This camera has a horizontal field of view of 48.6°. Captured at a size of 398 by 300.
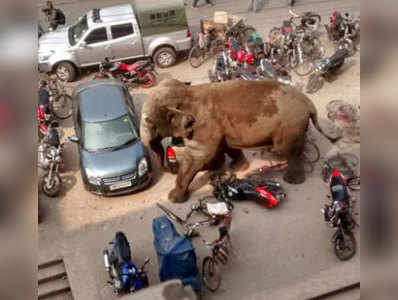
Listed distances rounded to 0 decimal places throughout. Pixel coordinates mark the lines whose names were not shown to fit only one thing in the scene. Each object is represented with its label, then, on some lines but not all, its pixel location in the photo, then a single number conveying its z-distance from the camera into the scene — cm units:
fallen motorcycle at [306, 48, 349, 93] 1245
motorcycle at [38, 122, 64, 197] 947
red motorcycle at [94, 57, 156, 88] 1298
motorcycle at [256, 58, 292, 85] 1199
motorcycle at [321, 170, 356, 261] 769
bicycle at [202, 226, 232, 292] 740
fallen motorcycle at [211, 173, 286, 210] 880
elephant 840
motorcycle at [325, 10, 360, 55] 1368
